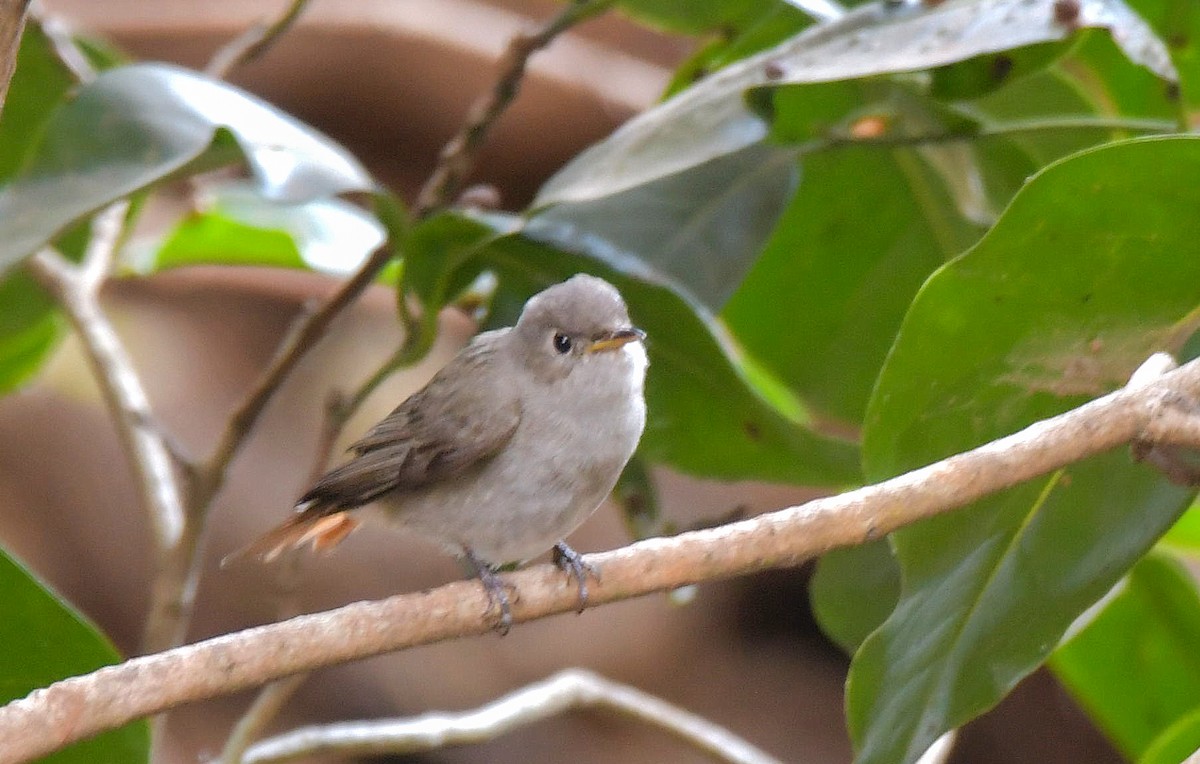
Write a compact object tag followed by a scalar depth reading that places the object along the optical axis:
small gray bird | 4.06
